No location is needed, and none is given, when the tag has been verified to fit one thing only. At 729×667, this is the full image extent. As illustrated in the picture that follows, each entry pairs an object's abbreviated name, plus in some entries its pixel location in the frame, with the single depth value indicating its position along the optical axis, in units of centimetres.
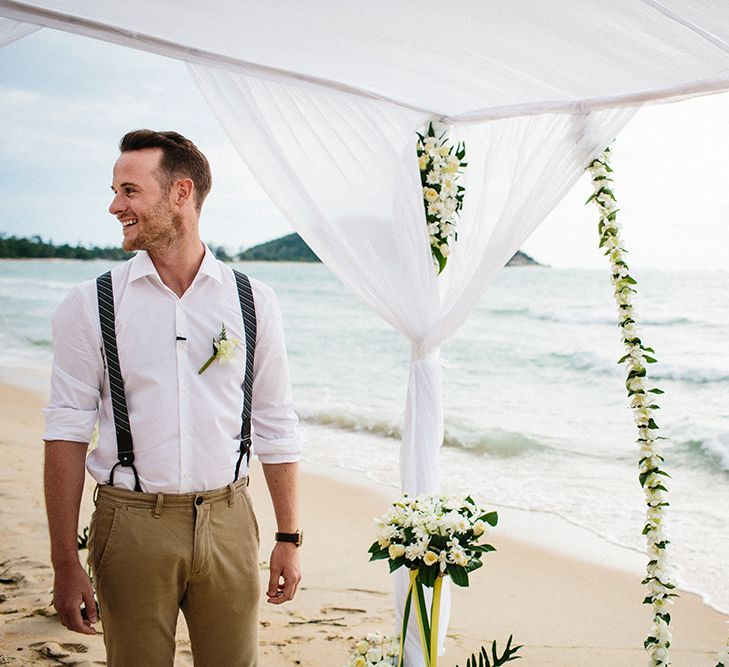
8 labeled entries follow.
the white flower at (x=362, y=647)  302
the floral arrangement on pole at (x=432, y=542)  248
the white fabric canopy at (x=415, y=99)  223
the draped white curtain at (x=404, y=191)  292
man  190
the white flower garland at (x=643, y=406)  308
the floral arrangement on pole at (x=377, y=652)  298
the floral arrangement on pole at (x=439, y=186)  319
